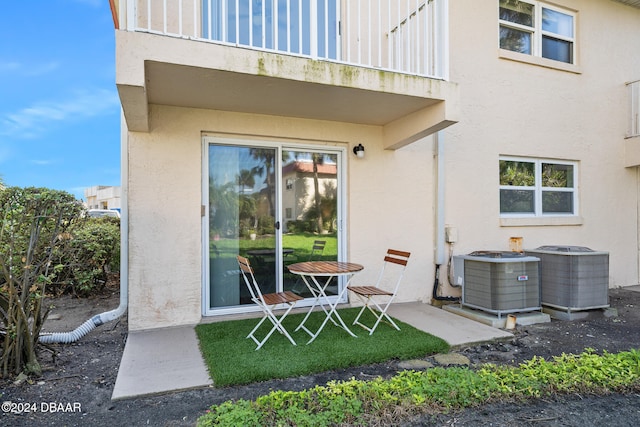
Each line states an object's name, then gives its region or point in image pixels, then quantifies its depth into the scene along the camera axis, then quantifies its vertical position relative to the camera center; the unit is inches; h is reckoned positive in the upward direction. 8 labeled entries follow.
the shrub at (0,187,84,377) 123.6 -15.6
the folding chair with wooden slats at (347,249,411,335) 170.7 -35.3
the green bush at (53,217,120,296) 232.1 -30.4
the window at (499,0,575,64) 265.9 +133.4
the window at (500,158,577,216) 263.0 +19.3
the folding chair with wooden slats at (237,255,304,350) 150.7 -35.2
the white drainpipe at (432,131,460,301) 235.0 +8.2
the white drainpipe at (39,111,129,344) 179.3 -24.1
